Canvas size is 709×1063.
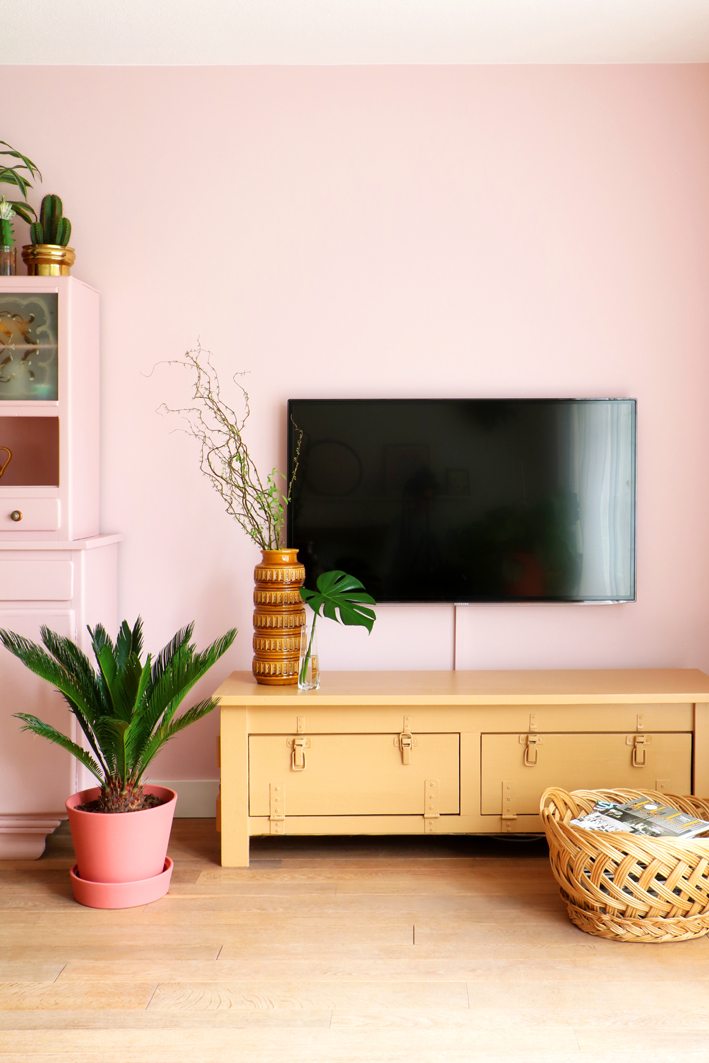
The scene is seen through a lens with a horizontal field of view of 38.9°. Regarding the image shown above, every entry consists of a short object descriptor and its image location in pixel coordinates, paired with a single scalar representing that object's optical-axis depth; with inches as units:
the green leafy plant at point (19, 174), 126.4
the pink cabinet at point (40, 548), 118.8
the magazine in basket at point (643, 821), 100.5
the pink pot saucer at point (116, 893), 105.5
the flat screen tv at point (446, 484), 132.5
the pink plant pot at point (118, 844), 105.8
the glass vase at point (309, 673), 120.9
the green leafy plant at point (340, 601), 121.4
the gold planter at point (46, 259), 123.4
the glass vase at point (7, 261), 124.0
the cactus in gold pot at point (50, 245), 123.6
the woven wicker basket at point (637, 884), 94.7
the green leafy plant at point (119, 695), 107.2
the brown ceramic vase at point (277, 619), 122.0
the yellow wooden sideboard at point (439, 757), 118.3
